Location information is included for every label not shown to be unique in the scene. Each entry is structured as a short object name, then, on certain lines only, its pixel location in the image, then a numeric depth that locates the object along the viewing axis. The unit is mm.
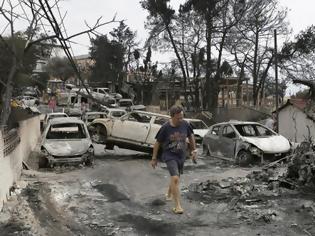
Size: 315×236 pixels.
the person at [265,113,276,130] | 27202
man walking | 8922
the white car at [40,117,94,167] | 15844
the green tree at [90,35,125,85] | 57972
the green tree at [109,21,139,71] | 61581
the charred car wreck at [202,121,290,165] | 16688
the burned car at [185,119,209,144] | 26141
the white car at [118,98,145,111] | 51103
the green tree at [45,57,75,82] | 77000
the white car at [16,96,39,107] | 59203
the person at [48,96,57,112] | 51531
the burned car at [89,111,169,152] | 19141
